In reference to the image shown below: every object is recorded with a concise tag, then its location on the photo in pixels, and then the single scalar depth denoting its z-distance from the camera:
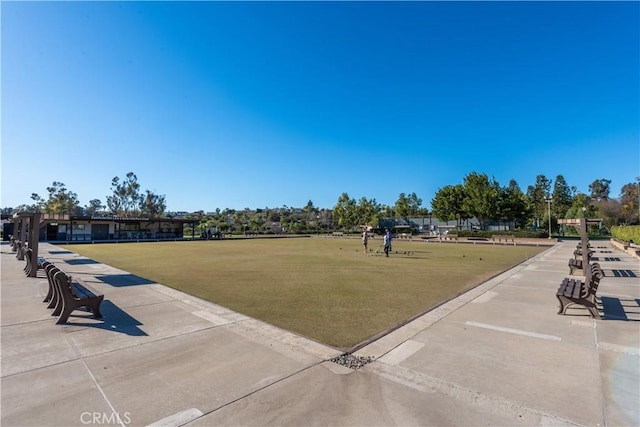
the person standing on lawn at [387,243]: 20.28
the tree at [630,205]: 65.31
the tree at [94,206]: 127.61
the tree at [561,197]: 73.61
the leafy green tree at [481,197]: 48.66
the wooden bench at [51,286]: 7.24
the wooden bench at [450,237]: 43.59
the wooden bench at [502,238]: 38.38
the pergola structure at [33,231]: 11.46
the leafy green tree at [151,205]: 89.75
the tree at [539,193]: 74.80
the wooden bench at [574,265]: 12.14
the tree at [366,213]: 73.75
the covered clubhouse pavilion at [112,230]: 40.69
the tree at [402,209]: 87.81
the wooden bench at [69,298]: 6.20
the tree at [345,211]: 73.80
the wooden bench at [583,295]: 6.69
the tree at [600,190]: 97.12
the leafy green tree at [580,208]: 63.38
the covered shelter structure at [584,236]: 10.51
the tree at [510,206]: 48.91
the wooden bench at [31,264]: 11.45
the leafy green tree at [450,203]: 54.41
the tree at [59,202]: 71.00
